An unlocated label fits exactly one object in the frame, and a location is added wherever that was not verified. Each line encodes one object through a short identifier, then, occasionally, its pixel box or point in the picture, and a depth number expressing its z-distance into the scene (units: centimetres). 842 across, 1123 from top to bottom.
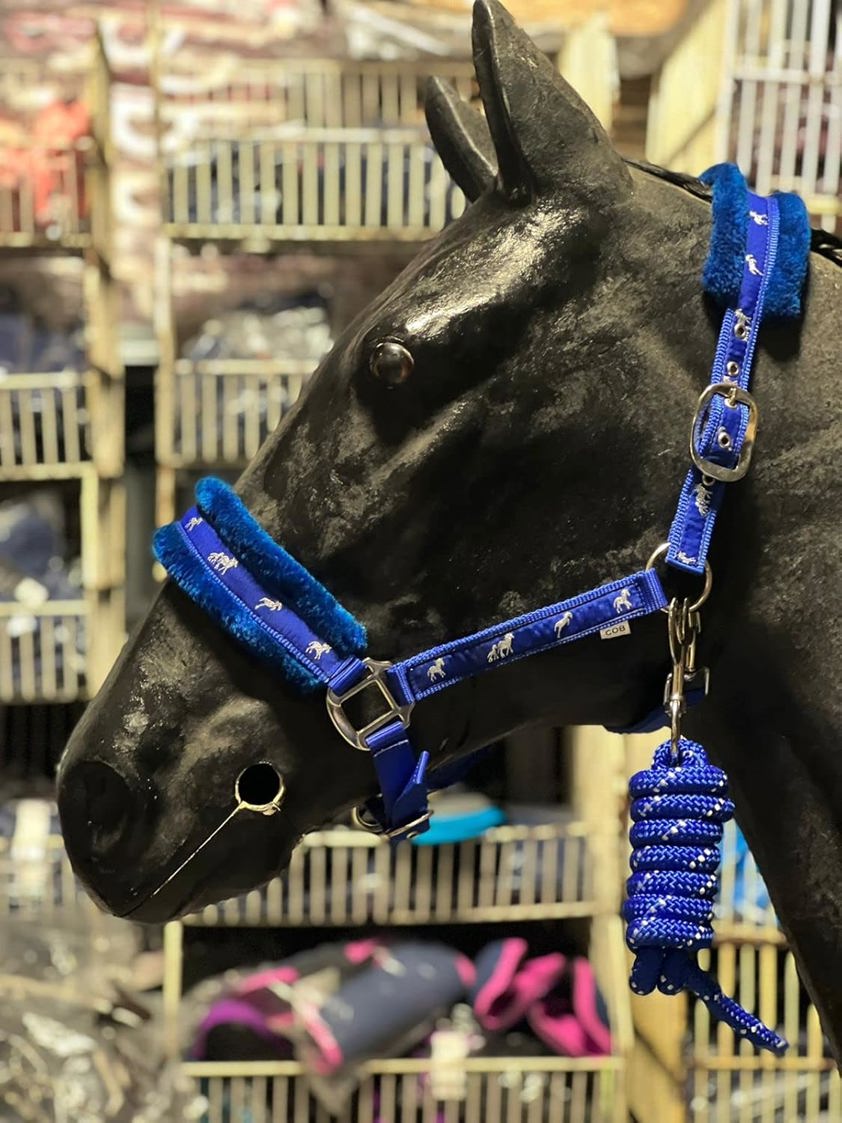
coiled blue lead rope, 208
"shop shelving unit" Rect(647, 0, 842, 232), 354
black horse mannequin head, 207
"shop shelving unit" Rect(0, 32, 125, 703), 394
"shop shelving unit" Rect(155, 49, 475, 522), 385
